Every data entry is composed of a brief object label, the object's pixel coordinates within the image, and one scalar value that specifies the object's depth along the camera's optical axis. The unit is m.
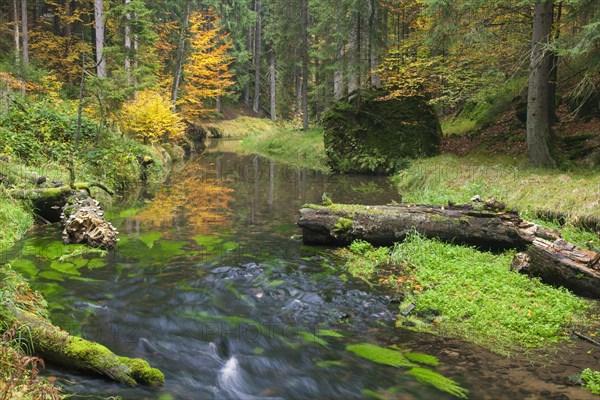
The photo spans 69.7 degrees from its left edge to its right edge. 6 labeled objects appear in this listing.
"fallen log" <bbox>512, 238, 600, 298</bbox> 6.11
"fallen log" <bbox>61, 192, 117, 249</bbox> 8.32
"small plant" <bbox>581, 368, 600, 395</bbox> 4.09
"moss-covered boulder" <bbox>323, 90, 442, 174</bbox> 18.38
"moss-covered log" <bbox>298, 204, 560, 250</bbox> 7.85
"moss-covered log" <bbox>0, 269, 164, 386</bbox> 3.96
